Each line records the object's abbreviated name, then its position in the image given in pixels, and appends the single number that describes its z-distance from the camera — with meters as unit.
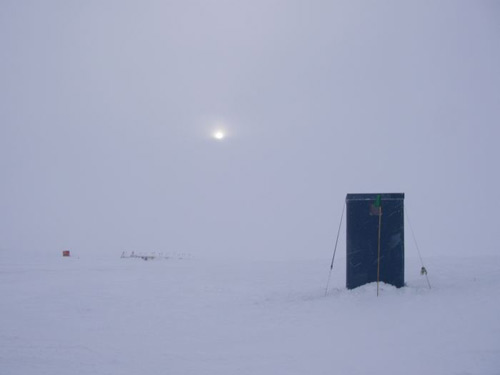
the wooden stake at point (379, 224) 12.60
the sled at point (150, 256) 32.19
